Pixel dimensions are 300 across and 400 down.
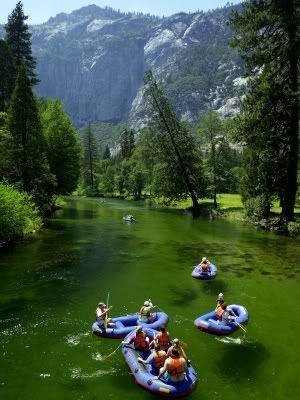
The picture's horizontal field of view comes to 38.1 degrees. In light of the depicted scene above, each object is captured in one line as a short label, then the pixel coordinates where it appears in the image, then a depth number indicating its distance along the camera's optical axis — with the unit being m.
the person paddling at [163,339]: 14.84
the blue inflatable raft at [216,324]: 17.00
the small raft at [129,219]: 51.21
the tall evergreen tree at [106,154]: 165.46
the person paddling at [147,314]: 17.56
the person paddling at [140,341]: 14.92
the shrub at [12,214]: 30.34
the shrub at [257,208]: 44.91
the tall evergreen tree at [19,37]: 59.82
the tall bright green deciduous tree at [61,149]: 61.69
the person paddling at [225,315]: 17.41
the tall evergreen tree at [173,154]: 62.50
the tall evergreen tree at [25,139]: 44.69
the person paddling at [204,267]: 25.42
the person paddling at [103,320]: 16.89
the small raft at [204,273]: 25.09
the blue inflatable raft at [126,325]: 16.53
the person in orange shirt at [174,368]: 12.71
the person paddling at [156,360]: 13.80
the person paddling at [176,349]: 13.24
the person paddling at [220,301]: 18.32
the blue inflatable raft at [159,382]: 12.38
